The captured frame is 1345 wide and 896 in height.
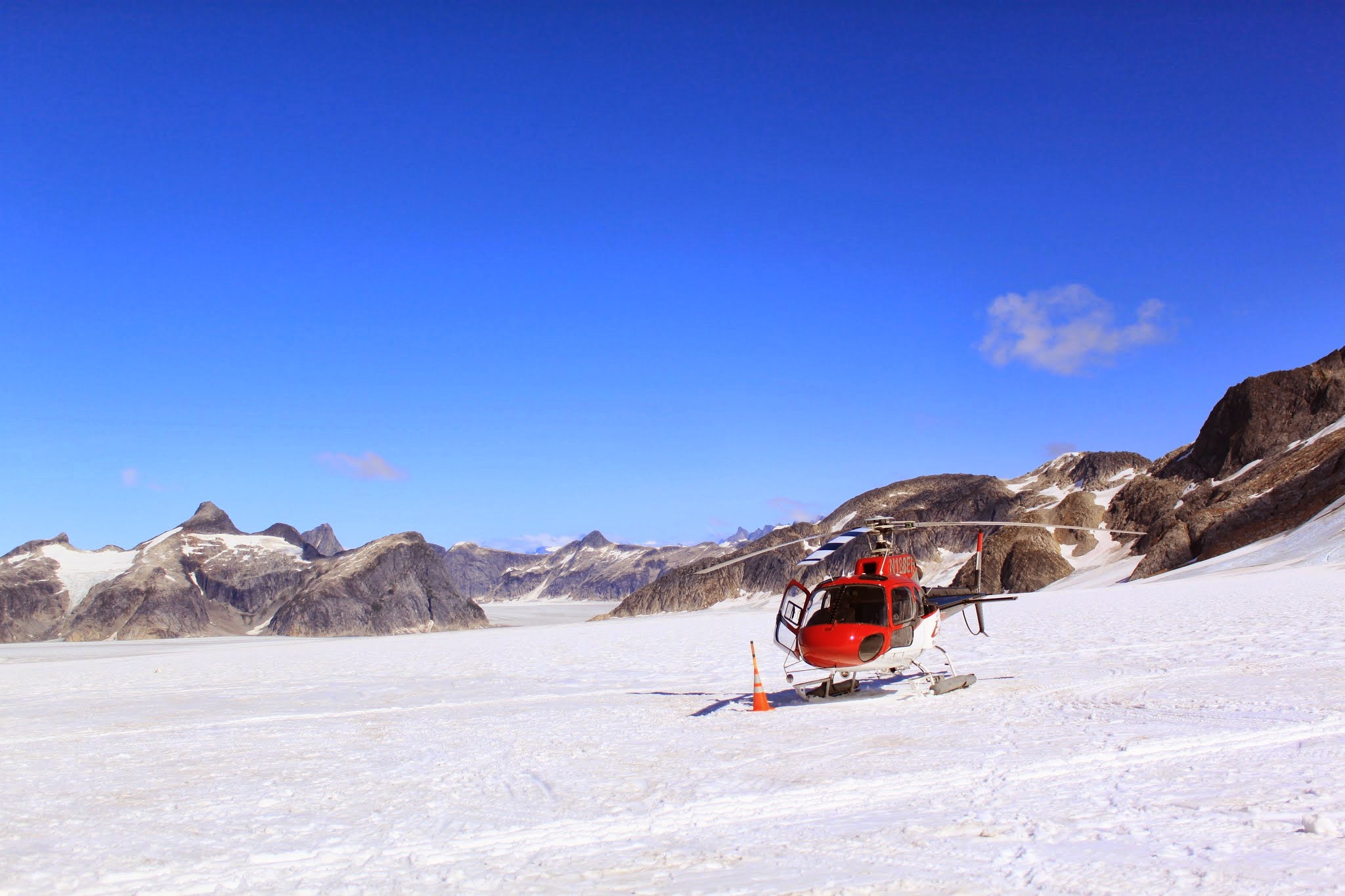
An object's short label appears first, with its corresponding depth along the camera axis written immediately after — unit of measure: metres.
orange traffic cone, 12.95
